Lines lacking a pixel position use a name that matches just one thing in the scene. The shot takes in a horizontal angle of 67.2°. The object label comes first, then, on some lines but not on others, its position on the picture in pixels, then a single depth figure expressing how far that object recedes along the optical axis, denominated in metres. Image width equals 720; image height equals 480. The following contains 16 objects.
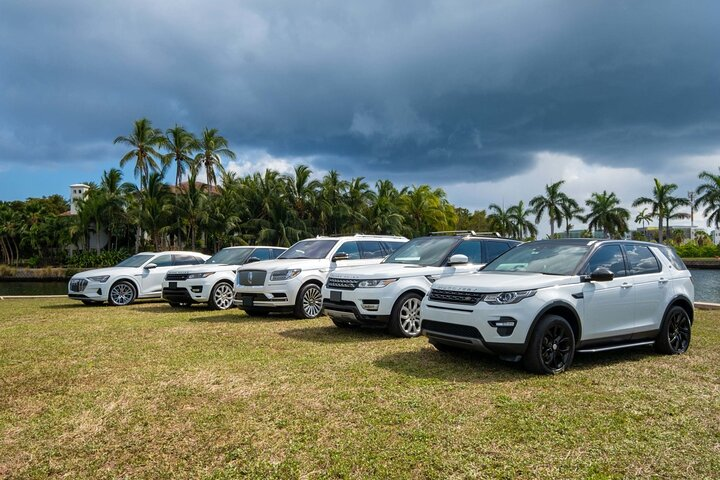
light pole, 69.02
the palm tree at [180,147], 48.91
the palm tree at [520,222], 73.75
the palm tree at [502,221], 75.00
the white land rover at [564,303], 6.00
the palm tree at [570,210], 68.62
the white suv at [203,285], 13.10
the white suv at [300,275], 10.81
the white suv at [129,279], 14.73
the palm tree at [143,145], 48.97
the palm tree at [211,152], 49.47
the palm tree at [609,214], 68.69
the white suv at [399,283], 8.52
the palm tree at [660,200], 65.00
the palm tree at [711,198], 58.25
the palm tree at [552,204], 68.56
